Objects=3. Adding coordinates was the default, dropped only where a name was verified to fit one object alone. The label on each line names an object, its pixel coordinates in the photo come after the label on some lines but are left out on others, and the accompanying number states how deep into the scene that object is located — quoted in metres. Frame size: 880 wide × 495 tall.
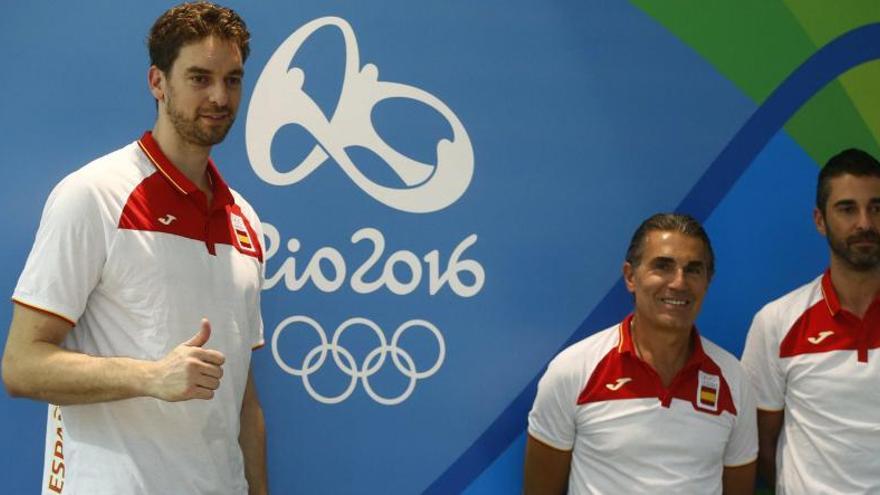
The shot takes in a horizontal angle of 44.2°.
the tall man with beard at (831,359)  3.20
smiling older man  3.12
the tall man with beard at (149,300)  2.41
